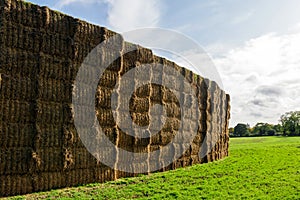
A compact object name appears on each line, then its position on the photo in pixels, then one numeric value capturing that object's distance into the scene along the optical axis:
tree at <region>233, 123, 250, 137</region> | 102.19
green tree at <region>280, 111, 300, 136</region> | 89.38
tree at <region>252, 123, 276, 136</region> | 99.19
